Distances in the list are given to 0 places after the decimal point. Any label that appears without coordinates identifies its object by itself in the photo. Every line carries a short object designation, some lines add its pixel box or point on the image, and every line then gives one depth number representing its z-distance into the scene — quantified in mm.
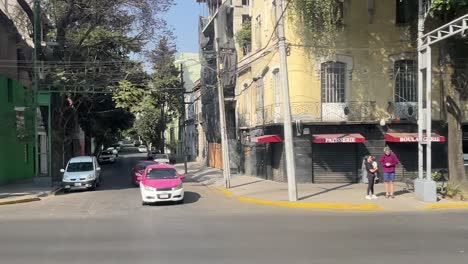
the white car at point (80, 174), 27172
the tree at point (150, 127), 81844
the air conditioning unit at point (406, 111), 24547
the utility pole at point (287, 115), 19109
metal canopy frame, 17266
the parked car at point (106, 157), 62644
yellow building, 24266
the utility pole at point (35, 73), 28219
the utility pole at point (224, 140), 25881
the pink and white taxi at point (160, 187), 19844
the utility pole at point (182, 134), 39494
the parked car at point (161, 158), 41719
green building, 28944
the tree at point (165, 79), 35281
